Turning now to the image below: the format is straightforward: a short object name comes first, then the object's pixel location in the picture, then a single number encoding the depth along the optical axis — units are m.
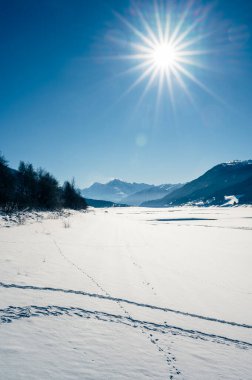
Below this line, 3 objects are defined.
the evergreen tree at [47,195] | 40.62
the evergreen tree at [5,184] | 28.66
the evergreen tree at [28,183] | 36.78
